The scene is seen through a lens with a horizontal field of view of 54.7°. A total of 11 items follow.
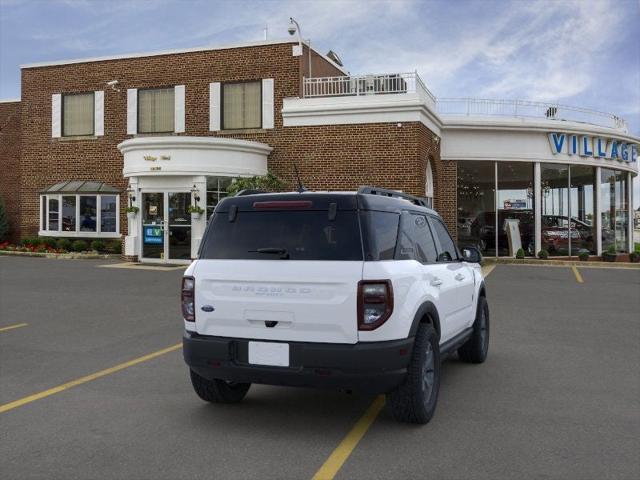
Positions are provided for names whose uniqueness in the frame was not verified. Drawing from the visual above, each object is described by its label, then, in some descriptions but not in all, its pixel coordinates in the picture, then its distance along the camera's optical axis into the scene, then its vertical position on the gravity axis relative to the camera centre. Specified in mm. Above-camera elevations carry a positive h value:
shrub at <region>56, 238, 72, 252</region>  22688 +191
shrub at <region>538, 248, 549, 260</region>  21889 -270
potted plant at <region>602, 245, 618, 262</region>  22656 -346
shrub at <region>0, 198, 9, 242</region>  25095 +1039
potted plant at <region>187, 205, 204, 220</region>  18703 +1143
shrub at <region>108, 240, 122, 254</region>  22438 +54
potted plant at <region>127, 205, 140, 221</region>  19547 +1201
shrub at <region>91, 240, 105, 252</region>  22453 +130
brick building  19391 +3449
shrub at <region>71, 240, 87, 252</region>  22422 +115
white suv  4285 -378
